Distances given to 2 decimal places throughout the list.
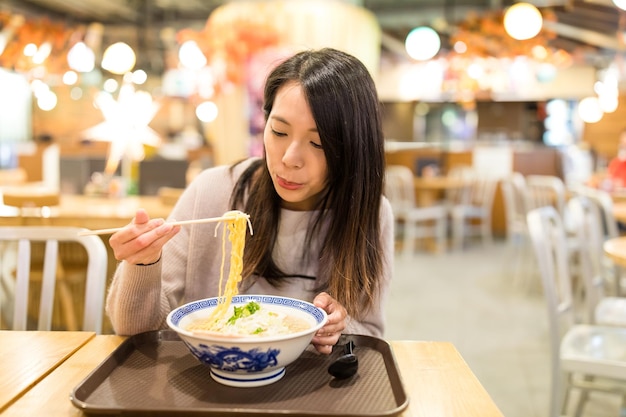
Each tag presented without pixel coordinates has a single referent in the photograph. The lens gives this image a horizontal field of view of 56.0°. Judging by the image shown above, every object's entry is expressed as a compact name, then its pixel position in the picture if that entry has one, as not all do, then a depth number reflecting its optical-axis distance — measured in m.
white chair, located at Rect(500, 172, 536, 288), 5.68
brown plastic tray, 0.87
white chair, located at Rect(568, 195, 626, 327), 2.62
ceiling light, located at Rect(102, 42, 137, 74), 5.52
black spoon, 1.01
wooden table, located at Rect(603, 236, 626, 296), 2.25
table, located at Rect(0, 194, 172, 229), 3.39
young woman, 1.25
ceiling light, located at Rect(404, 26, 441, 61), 8.04
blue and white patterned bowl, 0.91
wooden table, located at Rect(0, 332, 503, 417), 0.92
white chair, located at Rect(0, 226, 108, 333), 1.63
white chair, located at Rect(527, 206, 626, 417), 2.07
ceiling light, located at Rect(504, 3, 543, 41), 6.52
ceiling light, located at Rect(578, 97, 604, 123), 11.35
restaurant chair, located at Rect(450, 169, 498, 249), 7.81
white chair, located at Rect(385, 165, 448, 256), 7.32
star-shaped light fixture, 4.15
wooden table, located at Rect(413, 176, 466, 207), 7.66
